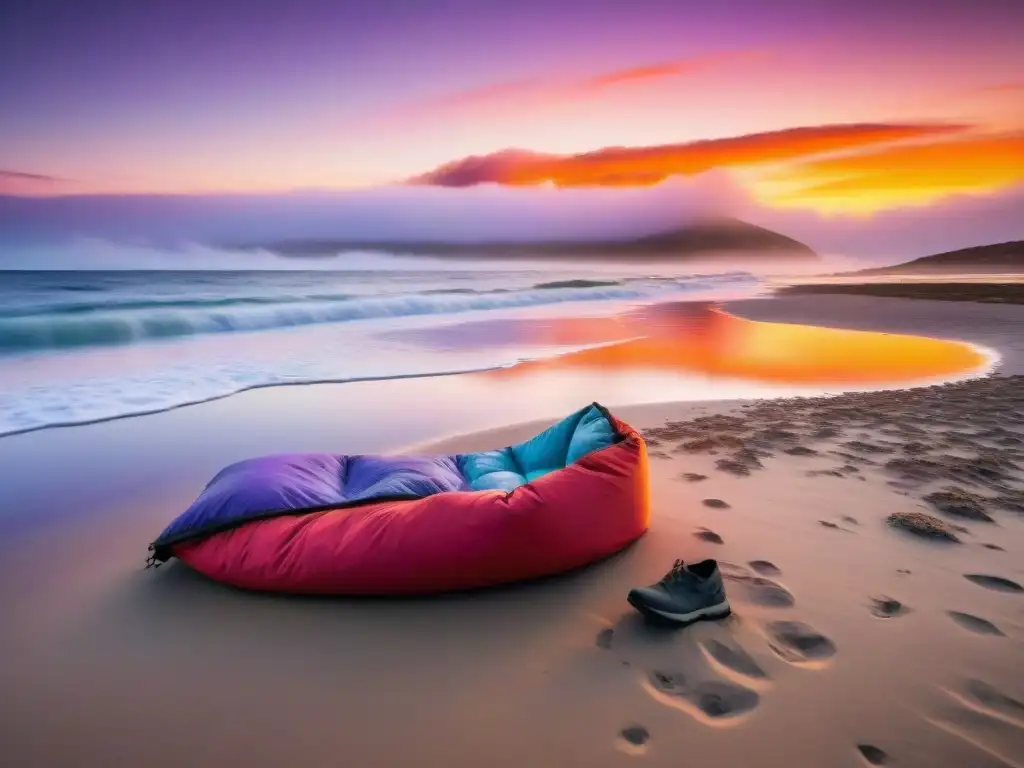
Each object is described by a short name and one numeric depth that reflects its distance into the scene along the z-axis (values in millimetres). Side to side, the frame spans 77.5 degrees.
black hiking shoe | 2041
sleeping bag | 2234
